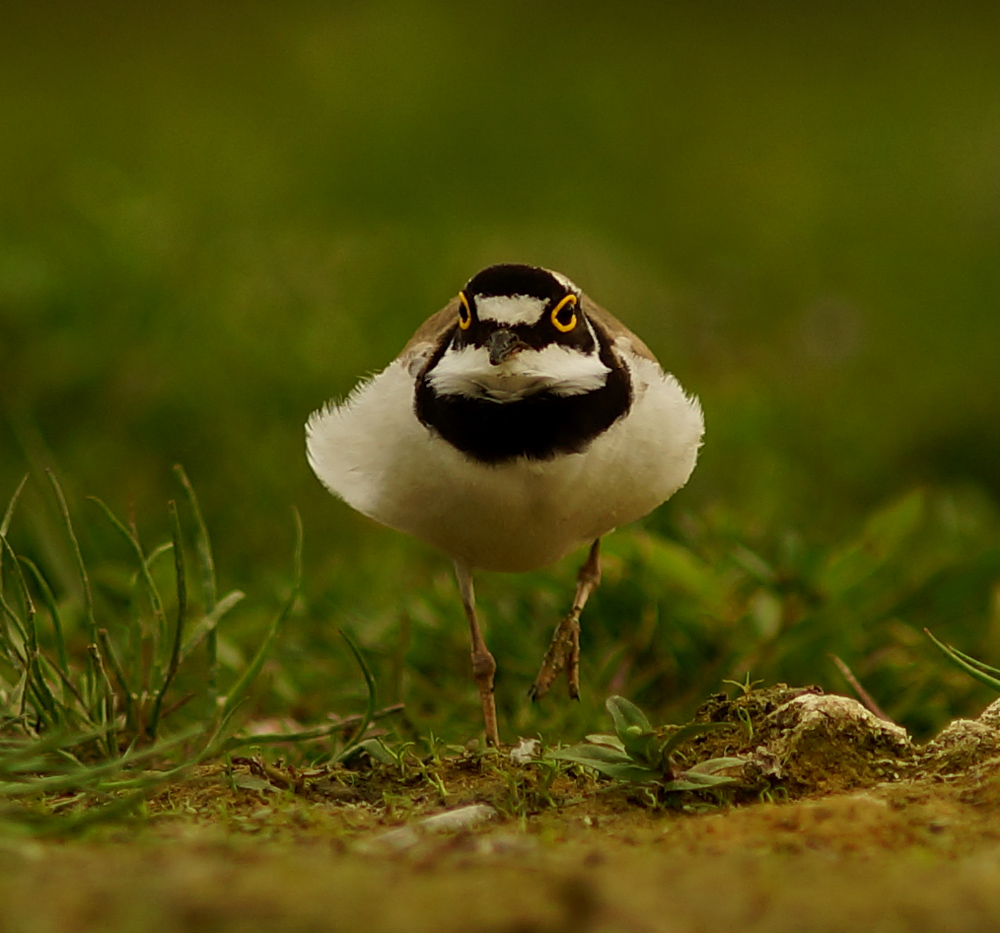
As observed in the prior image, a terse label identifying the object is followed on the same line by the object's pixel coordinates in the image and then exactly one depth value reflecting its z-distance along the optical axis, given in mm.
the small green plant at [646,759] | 6254
